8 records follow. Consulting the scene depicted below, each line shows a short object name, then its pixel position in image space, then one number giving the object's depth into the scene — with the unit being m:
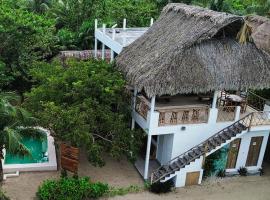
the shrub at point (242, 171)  20.58
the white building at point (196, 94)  18.06
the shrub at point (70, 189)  17.26
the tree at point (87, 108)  17.52
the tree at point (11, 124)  14.77
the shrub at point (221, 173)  20.30
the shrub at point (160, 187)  18.69
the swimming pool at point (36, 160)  19.61
